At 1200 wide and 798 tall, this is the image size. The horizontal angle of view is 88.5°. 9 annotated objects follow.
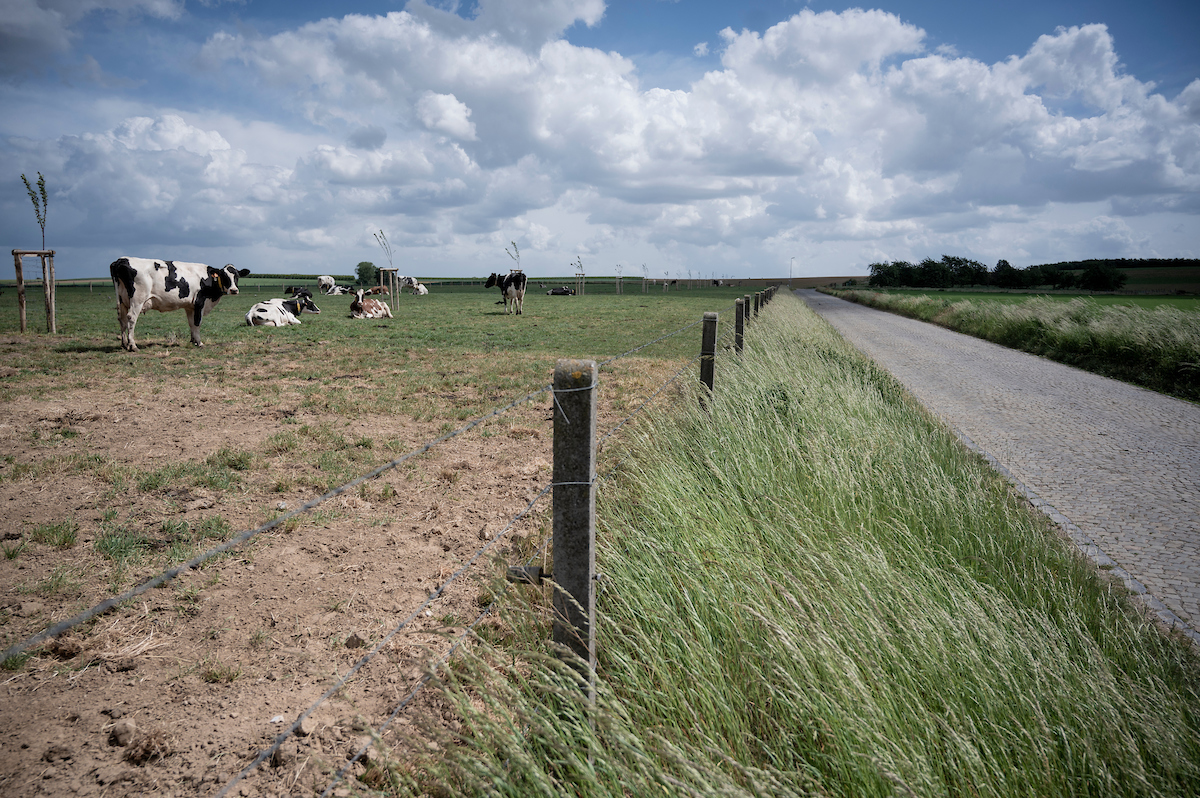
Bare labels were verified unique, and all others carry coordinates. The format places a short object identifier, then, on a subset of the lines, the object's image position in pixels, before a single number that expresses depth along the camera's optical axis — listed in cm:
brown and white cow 2236
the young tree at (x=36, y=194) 1650
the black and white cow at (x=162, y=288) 1220
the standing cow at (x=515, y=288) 2516
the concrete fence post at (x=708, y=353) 511
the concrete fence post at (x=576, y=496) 190
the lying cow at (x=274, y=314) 1853
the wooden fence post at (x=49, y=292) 1470
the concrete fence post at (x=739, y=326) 738
